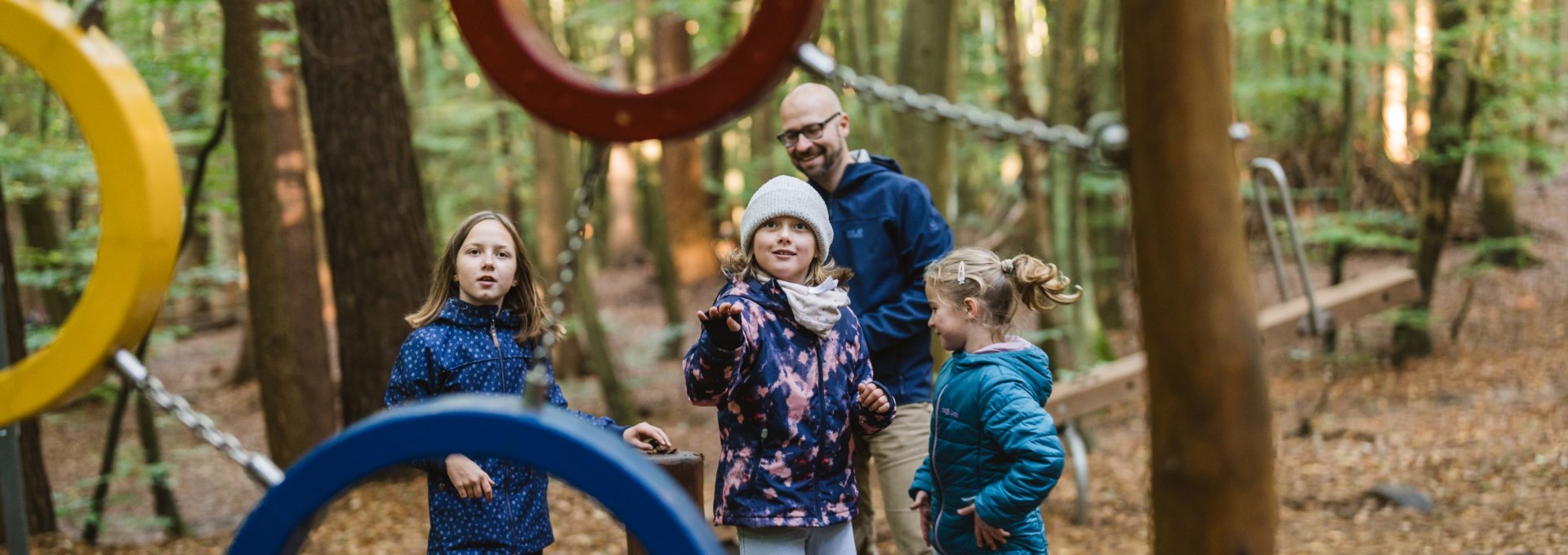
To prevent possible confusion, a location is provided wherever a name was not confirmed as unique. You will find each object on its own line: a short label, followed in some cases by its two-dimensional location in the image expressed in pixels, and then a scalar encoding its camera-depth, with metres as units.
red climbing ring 1.87
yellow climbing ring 2.07
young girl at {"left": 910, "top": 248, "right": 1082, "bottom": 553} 2.76
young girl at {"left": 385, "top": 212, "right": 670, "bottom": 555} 2.84
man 3.56
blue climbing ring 1.87
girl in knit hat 2.85
